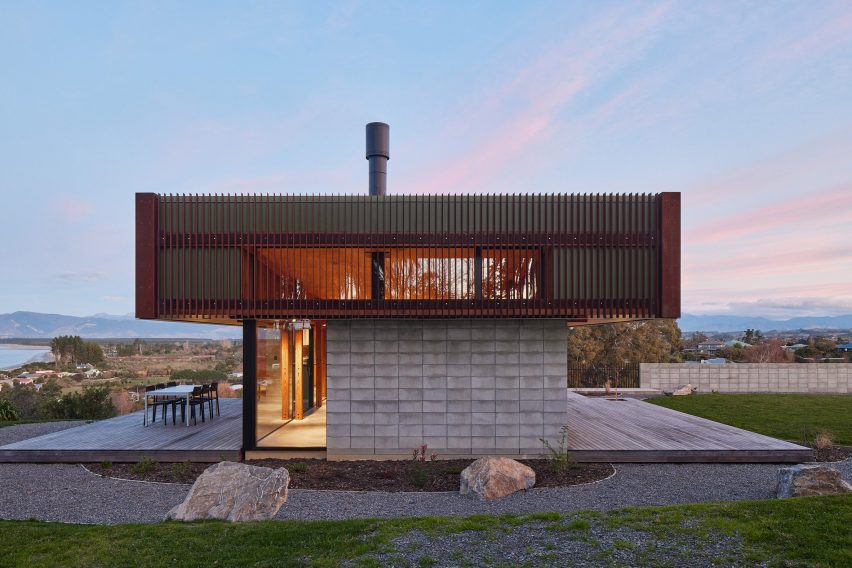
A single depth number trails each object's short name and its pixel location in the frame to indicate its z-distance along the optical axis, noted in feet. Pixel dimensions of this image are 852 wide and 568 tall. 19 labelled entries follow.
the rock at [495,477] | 24.80
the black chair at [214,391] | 46.48
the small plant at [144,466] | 29.78
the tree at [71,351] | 196.65
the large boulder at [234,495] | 21.15
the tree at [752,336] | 182.50
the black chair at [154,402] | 42.52
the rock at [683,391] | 74.08
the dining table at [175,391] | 41.09
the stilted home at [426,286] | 31.50
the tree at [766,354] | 105.29
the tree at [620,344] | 108.37
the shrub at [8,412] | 51.16
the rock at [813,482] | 21.98
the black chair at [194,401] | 42.50
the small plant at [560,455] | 29.33
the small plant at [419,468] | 27.12
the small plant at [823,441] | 34.60
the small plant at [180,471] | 28.86
